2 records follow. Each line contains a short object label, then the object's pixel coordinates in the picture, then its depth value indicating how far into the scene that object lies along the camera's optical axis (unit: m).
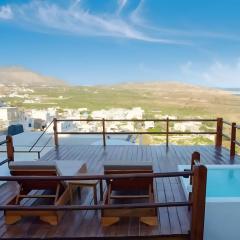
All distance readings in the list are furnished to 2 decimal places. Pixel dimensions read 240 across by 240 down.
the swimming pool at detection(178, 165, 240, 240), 2.93
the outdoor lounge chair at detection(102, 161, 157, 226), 2.93
